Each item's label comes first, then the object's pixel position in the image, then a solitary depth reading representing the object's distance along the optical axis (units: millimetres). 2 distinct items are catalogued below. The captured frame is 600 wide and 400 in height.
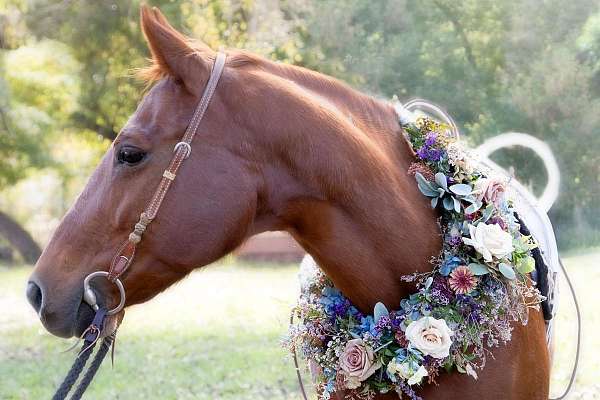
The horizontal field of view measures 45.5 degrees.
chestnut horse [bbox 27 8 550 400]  1937
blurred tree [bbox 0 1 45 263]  14911
